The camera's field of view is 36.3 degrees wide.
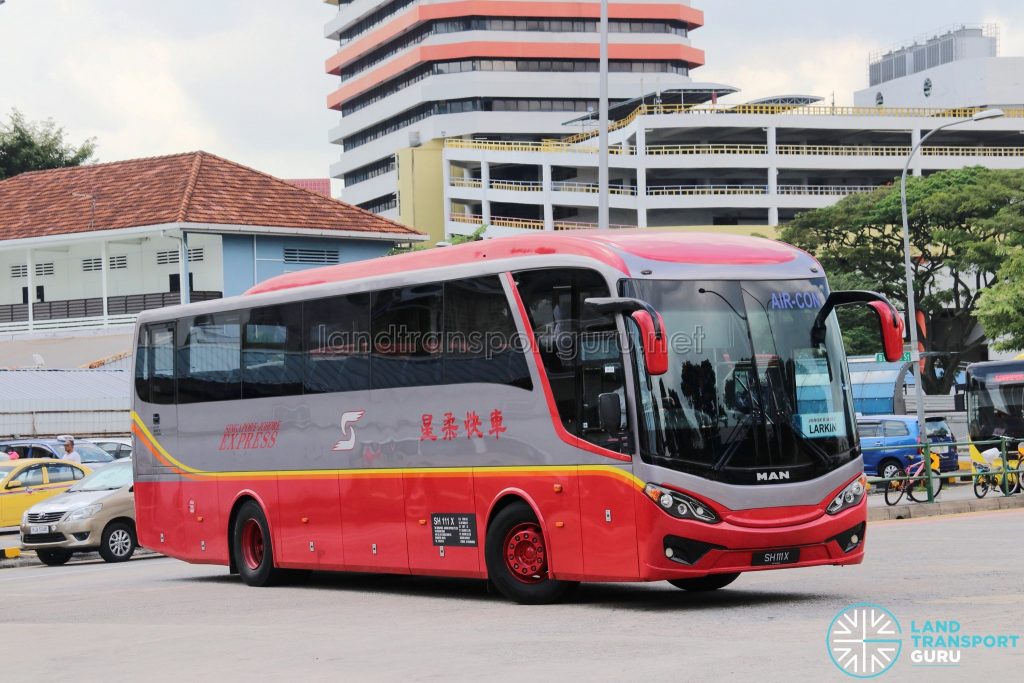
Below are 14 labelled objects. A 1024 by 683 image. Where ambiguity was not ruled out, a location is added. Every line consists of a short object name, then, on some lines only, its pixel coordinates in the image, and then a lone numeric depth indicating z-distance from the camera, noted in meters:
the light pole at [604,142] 26.56
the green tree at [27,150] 79.12
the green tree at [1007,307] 54.56
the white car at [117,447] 34.41
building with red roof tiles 47.41
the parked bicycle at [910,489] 27.56
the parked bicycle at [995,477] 28.91
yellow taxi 27.55
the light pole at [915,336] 36.67
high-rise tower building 116.50
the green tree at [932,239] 75.25
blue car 36.38
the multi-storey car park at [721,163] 96.62
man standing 29.62
